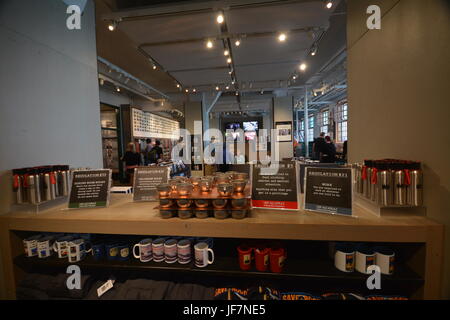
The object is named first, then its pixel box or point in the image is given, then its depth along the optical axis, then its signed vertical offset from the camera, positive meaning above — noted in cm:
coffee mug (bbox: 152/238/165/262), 134 -67
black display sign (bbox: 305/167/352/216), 124 -27
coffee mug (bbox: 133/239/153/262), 135 -67
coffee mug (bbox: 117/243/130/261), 139 -69
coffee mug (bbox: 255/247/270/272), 123 -68
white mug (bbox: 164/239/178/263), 132 -67
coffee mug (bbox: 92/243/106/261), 140 -69
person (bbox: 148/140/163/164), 704 +0
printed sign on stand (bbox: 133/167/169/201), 166 -23
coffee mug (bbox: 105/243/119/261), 139 -68
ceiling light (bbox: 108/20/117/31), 269 +179
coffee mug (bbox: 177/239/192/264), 130 -66
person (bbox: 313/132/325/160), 647 +14
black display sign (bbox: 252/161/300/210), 136 -25
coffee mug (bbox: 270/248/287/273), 122 -68
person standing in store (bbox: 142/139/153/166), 715 +11
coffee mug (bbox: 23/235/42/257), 145 -66
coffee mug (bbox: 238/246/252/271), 125 -69
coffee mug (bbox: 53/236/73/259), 142 -66
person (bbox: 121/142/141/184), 575 -11
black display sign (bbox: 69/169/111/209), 154 -26
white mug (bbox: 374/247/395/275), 114 -66
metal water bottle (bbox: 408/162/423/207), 116 -23
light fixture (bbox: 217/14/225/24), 256 +176
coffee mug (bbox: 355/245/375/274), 116 -66
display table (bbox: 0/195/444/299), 109 -46
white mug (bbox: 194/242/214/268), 127 -67
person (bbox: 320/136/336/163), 645 -9
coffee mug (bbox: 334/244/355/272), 118 -67
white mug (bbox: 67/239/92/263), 139 -67
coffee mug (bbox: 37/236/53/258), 144 -67
